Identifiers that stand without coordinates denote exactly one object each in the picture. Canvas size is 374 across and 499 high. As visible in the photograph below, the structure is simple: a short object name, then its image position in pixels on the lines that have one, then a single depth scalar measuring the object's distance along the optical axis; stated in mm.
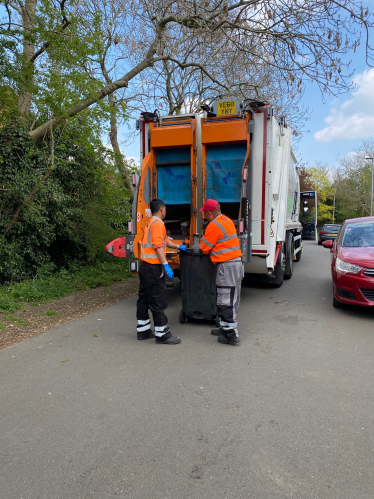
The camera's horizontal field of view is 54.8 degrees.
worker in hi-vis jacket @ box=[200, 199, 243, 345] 4531
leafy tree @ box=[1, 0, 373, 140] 7012
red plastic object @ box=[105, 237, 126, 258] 5980
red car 5328
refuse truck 5914
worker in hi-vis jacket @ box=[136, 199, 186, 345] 4500
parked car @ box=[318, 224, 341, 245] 21278
